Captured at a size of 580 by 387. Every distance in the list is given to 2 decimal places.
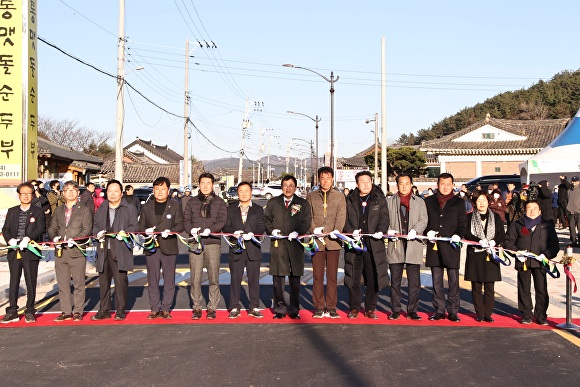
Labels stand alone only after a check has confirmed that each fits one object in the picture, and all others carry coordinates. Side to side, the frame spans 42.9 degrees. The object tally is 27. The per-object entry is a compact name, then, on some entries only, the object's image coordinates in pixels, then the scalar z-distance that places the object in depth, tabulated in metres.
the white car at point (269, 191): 82.68
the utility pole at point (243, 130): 72.28
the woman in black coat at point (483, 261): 9.55
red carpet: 9.38
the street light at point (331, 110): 37.01
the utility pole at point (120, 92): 26.03
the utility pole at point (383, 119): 31.33
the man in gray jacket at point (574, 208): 19.53
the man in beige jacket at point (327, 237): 9.92
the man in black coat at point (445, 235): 9.62
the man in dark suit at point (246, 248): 9.95
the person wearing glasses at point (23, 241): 9.82
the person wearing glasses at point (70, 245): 9.99
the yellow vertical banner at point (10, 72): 16.14
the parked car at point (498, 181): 32.31
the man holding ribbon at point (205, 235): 10.03
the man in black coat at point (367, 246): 9.77
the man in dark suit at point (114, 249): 9.95
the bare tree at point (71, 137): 77.19
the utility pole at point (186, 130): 42.91
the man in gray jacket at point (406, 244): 9.72
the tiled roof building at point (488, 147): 57.28
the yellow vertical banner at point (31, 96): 16.41
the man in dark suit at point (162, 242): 9.92
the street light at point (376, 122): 56.13
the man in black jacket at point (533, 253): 9.41
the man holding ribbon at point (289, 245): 9.88
